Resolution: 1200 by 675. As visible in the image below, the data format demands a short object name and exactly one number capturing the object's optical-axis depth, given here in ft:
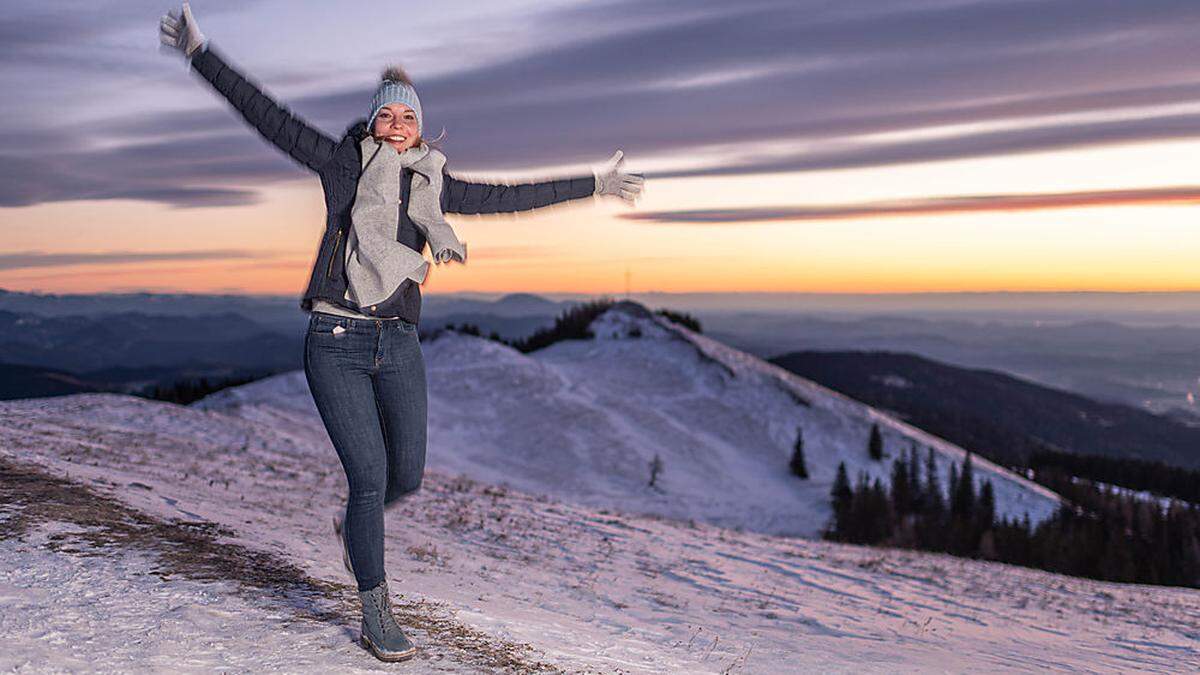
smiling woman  16.98
